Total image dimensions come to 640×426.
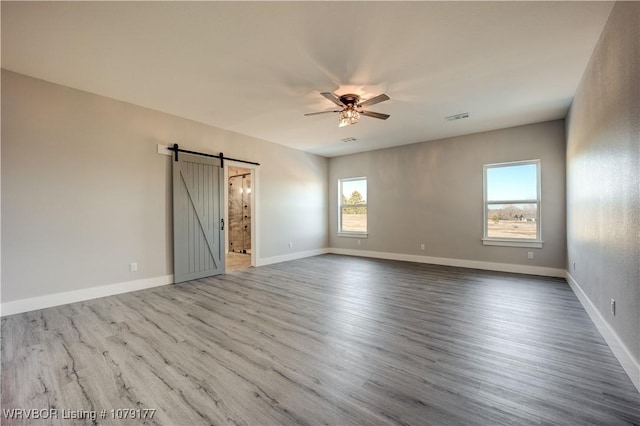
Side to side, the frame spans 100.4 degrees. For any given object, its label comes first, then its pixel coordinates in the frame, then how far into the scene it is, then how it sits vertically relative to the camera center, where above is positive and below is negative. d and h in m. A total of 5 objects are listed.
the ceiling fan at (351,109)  3.64 +1.42
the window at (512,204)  5.10 +0.09
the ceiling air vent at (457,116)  4.55 +1.62
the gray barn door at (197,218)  4.57 -0.11
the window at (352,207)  7.48 +0.09
